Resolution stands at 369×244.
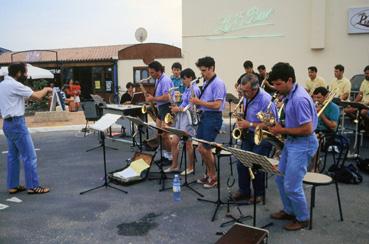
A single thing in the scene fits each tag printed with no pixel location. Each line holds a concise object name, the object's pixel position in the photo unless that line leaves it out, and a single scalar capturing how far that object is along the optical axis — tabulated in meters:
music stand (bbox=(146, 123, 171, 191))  6.12
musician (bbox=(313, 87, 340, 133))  6.40
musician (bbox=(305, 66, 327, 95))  9.62
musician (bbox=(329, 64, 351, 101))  9.12
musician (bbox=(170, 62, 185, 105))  8.22
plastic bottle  5.58
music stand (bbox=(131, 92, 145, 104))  10.88
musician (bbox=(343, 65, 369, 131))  8.77
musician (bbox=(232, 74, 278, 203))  4.87
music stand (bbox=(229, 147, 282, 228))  3.63
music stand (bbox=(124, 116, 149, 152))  5.96
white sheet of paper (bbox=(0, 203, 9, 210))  5.42
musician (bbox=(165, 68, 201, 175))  6.57
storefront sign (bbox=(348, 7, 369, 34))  15.55
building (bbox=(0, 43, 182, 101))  20.95
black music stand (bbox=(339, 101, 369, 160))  7.60
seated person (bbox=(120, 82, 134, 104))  11.66
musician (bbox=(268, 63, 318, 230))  4.02
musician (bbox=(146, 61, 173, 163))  7.10
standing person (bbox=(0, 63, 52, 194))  5.53
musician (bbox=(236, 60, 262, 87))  8.68
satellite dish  19.91
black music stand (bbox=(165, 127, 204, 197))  5.18
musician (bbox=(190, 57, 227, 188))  5.71
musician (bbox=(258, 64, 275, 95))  9.23
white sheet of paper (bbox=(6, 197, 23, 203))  5.70
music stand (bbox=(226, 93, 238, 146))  9.94
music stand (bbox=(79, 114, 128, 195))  5.88
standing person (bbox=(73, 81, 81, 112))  19.73
